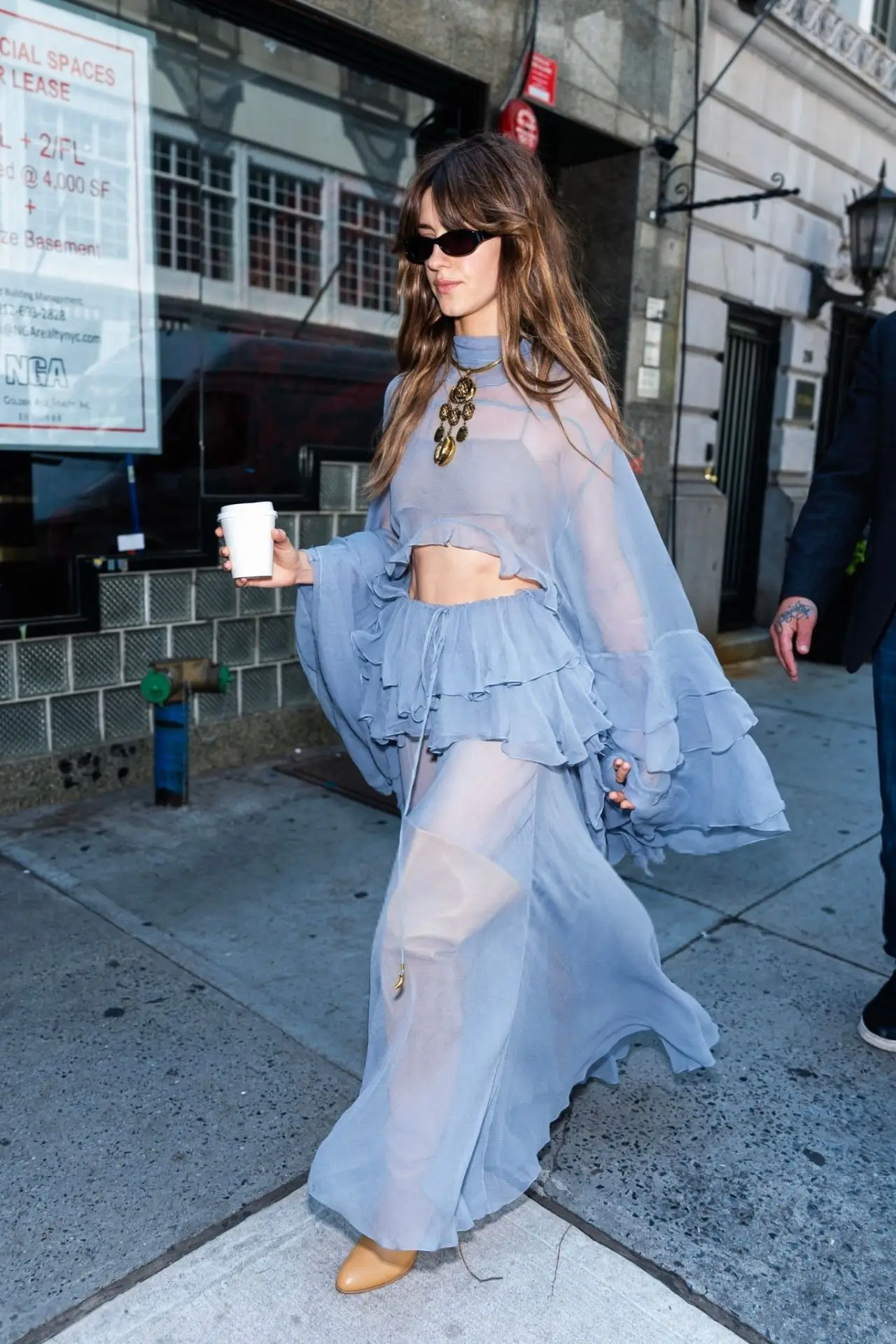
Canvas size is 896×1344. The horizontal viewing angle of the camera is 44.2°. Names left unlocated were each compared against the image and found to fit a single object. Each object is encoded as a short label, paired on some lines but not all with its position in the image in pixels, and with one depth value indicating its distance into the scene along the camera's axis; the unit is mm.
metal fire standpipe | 4668
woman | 2047
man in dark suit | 2977
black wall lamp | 9008
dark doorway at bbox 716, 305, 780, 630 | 9234
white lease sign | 4367
